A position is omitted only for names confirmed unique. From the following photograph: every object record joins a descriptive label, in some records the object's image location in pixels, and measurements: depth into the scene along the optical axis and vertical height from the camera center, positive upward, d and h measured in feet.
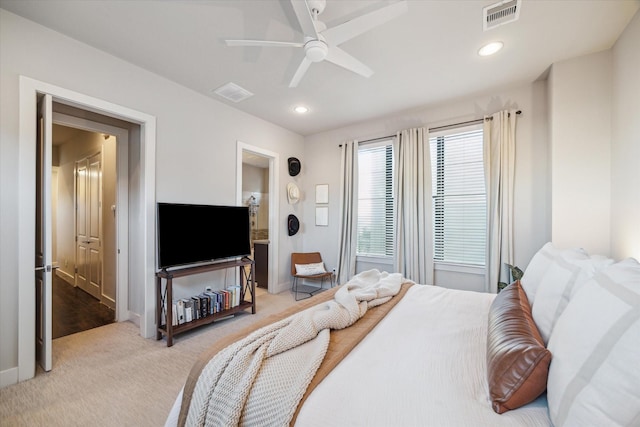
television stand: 8.61 -3.22
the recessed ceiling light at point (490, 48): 7.62 +4.88
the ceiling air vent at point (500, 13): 6.19 +4.88
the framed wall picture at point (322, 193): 15.17 +1.15
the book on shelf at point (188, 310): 9.32 -3.46
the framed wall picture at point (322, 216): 15.20 -0.18
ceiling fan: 5.21 +3.96
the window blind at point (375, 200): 13.39 +0.70
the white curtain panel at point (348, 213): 13.89 +0.00
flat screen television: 8.94 -0.79
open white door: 7.04 -0.42
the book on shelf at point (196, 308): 9.55 -3.46
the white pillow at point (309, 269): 13.87 -3.01
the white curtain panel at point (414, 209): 11.74 +0.16
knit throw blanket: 3.02 -2.04
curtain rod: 10.55 +3.83
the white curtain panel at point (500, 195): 10.00 +0.71
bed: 2.30 -1.98
